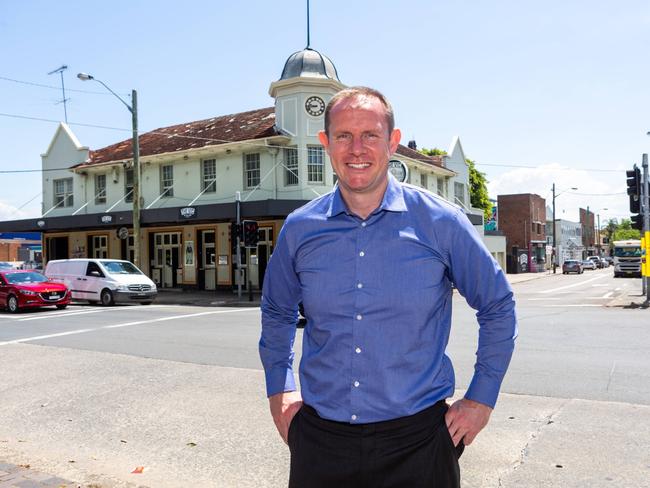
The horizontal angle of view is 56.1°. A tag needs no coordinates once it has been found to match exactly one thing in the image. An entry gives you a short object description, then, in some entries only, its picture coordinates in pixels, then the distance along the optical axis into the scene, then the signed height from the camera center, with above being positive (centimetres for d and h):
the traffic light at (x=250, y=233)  2405 +74
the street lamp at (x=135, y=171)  2550 +356
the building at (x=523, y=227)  6538 +206
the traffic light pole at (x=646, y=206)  2041 +125
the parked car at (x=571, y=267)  5897 -216
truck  4728 -106
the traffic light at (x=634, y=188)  2019 +184
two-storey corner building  2767 +368
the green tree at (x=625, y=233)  12225 +232
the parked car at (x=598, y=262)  7881 -237
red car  1966 -114
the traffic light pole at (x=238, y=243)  2442 +36
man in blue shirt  214 -27
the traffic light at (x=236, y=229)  2434 +92
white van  2239 -97
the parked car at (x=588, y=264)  7221 -240
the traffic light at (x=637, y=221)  2052 +75
